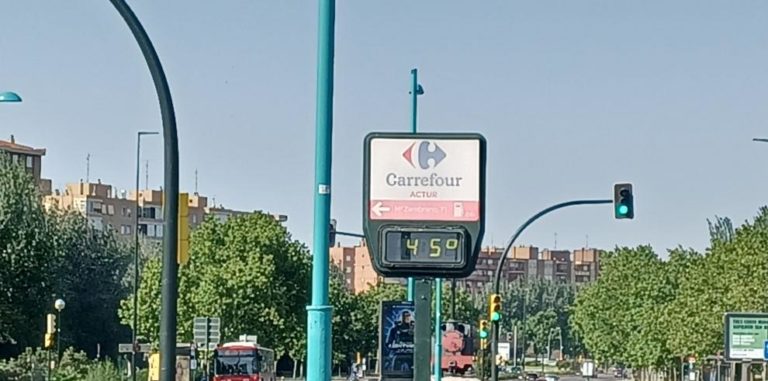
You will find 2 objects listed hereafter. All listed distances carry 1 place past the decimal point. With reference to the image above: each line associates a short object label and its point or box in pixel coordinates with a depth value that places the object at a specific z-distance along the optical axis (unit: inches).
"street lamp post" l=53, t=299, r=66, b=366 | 2206.7
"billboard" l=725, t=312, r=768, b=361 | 2229.3
